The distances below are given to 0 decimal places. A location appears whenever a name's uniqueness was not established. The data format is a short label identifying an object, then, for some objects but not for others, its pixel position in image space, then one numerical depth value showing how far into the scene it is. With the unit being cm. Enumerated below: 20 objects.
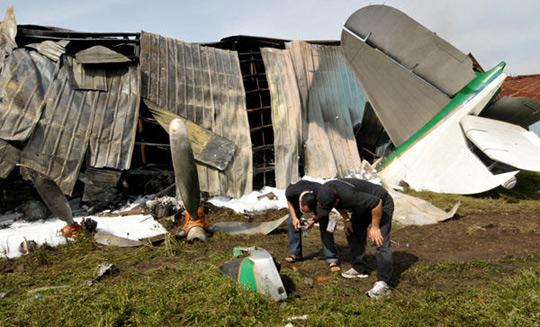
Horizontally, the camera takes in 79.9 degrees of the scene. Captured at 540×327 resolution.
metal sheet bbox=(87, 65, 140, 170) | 870
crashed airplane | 937
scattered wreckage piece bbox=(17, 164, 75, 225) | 634
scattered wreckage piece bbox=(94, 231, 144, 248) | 611
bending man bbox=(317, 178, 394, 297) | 369
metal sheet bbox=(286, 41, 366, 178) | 1147
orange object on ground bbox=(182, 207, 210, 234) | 643
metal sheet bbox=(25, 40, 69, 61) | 892
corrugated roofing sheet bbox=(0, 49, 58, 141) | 788
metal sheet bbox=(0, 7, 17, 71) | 874
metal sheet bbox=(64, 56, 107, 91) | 911
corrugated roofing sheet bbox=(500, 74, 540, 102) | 1437
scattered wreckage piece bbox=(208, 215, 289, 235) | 684
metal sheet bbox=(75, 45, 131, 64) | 923
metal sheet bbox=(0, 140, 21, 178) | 769
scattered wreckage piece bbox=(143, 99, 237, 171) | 941
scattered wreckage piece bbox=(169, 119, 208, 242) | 603
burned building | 830
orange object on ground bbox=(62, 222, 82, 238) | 633
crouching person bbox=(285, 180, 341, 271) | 454
